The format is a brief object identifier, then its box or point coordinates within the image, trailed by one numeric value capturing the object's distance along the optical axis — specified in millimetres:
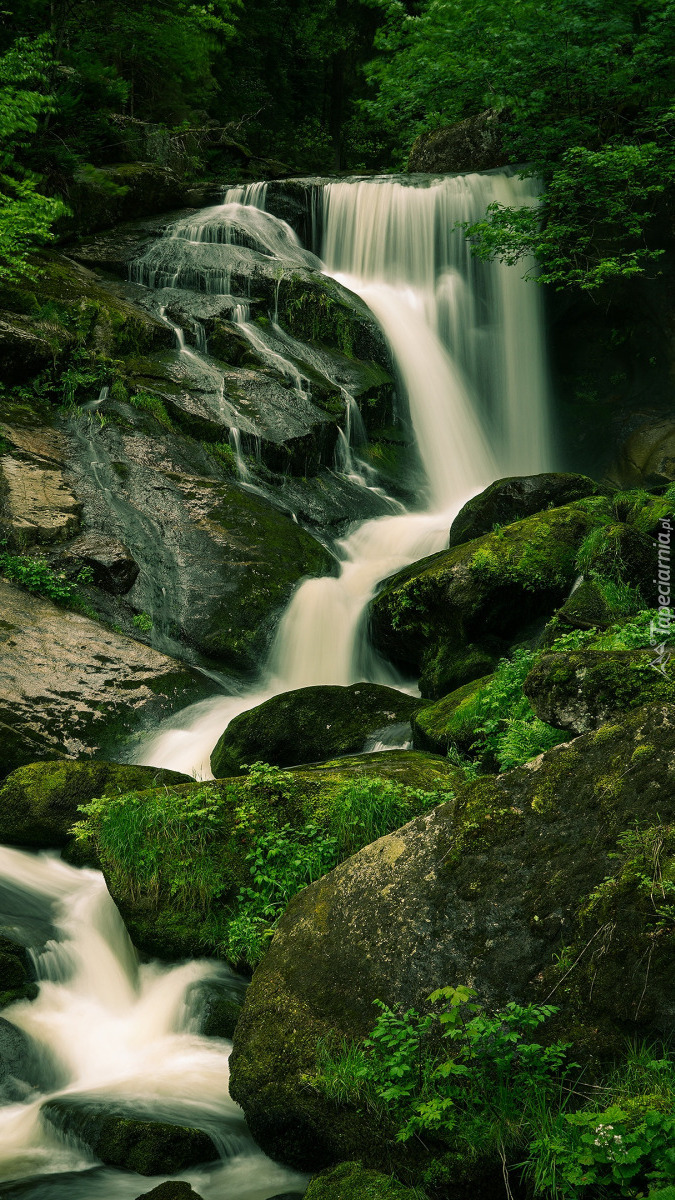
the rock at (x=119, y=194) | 16578
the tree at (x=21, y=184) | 10984
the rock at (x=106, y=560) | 10180
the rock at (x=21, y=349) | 11852
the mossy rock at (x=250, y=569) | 10117
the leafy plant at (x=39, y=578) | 9664
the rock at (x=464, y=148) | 17469
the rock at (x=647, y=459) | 14336
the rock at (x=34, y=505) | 10054
